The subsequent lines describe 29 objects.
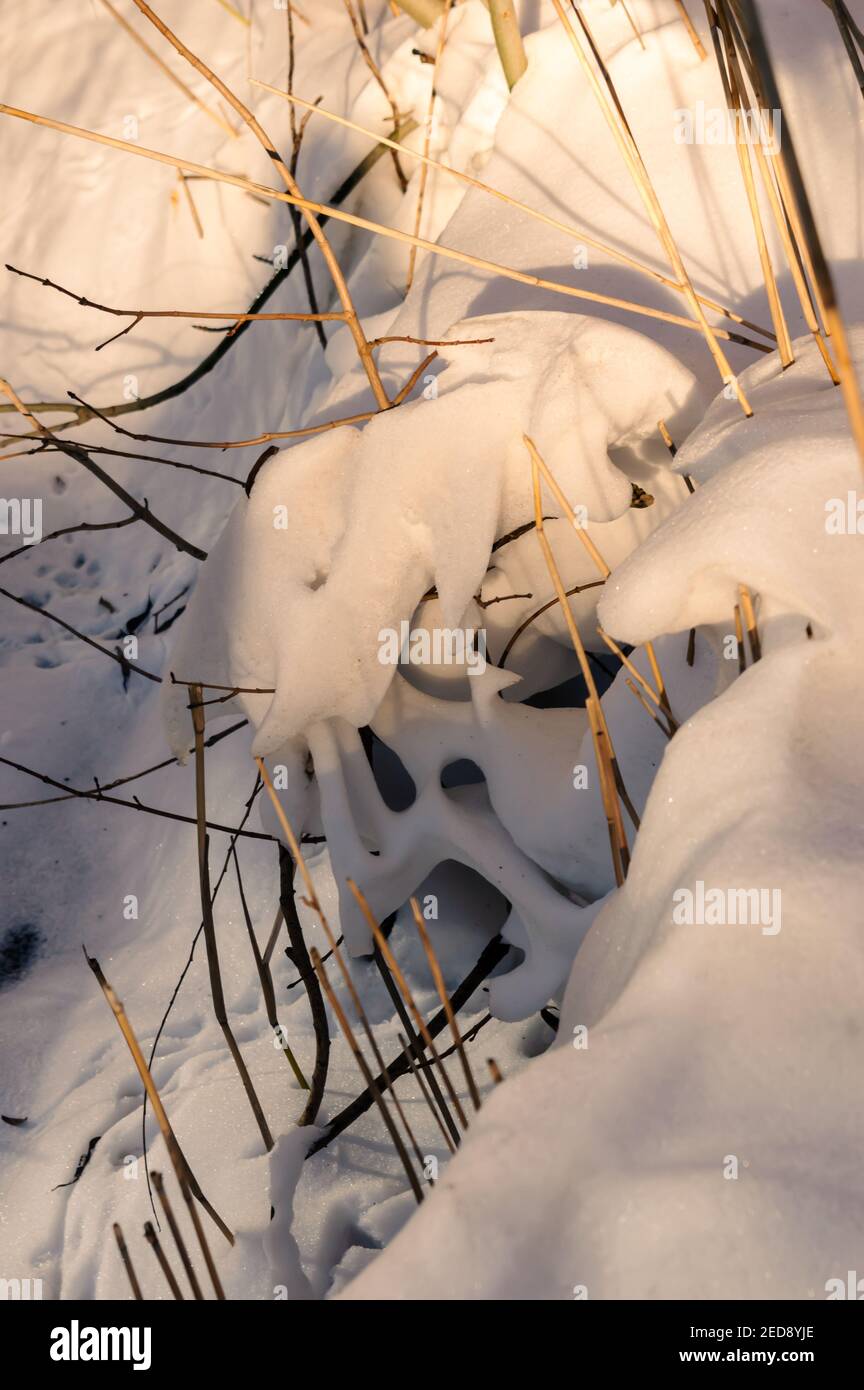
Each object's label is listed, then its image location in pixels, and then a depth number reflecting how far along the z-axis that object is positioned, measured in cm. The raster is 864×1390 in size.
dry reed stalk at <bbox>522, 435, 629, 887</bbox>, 116
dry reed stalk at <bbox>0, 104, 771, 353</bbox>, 110
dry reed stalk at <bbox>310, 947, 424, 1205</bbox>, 101
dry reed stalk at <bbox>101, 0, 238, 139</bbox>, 248
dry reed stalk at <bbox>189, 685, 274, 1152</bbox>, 140
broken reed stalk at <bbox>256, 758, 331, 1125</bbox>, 148
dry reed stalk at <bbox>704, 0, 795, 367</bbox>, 115
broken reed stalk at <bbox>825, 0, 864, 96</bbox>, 124
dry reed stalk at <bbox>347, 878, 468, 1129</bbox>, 103
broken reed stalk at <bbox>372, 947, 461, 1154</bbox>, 115
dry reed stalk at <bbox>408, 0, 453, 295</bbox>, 181
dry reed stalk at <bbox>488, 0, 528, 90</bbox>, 166
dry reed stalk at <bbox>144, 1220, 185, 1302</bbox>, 92
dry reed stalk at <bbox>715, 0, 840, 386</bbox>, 111
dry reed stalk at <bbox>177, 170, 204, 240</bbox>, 262
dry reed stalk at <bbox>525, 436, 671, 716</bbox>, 122
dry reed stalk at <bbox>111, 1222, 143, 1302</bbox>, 91
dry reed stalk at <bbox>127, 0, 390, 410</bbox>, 118
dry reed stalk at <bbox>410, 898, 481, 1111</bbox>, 99
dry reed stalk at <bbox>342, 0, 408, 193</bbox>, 209
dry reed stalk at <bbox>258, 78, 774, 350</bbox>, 120
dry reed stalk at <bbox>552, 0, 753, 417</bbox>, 111
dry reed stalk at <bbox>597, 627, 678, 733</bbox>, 120
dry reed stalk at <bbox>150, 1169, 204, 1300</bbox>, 91
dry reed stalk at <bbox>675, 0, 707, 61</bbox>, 150
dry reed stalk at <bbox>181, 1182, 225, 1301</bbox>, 95
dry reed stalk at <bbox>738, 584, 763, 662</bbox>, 108
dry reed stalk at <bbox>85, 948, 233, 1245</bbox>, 98
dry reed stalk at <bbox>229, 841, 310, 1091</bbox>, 152
